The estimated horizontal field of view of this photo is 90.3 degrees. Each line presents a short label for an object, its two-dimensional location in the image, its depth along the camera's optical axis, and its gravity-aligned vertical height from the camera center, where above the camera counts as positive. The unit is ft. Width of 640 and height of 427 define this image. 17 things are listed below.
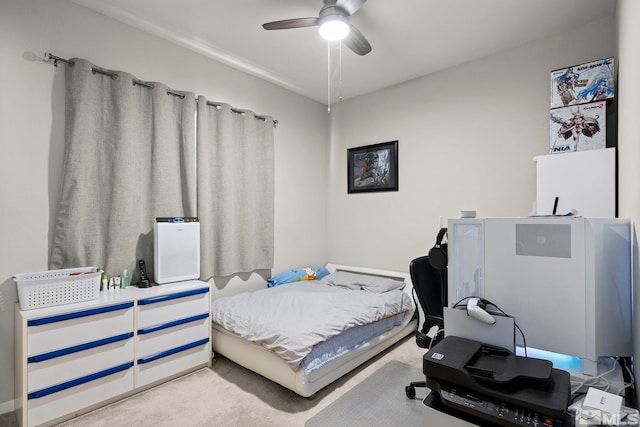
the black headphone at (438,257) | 6.35 -0.92
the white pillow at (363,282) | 11.31 -2.62
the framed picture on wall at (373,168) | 12.78 +1.85
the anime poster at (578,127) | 7.61 +2.07
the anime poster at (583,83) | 7.55 +3.15
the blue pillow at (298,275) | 12.21 -2.56
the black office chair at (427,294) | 7.47 -2.00
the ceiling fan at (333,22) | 7.17 +4.43
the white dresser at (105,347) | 6.19 -3.00
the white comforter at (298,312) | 7.29 -2.77
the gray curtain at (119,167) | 7.68 +1.24
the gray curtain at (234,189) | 10.11 +0.80
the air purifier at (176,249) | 8.56 -1.02
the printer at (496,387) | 2.89 -1.74
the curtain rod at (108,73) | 7.47 +3.62
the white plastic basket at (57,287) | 6.44 -1.56
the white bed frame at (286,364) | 7.18 -3.80
